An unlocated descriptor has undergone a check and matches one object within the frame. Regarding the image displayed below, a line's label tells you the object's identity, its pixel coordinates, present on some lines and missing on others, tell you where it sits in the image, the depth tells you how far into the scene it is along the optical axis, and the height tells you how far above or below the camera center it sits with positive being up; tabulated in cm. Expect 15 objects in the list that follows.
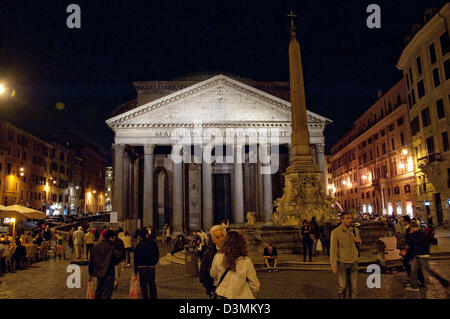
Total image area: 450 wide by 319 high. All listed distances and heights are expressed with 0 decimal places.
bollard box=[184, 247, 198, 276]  1016 -140
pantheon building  2861 +671
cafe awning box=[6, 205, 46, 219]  1664 +40
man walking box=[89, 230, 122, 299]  591 -82
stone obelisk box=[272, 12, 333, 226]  1344 +129
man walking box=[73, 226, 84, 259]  1562 -99
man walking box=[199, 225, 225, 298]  429 -62
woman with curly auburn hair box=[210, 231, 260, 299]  378 -64
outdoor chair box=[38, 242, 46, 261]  1469 -131
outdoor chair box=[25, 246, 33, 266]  1333 -126
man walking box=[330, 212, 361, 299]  555 -81
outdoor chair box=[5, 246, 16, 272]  1177 -136
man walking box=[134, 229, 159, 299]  631 -89
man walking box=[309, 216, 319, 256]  1131 -70
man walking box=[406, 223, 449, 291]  660 -101
